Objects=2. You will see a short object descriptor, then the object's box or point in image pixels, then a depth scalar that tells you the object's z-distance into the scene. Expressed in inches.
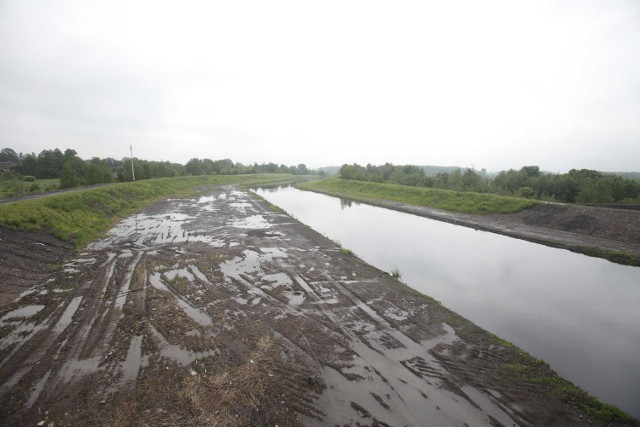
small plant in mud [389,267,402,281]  449.0
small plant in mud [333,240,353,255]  564.1
